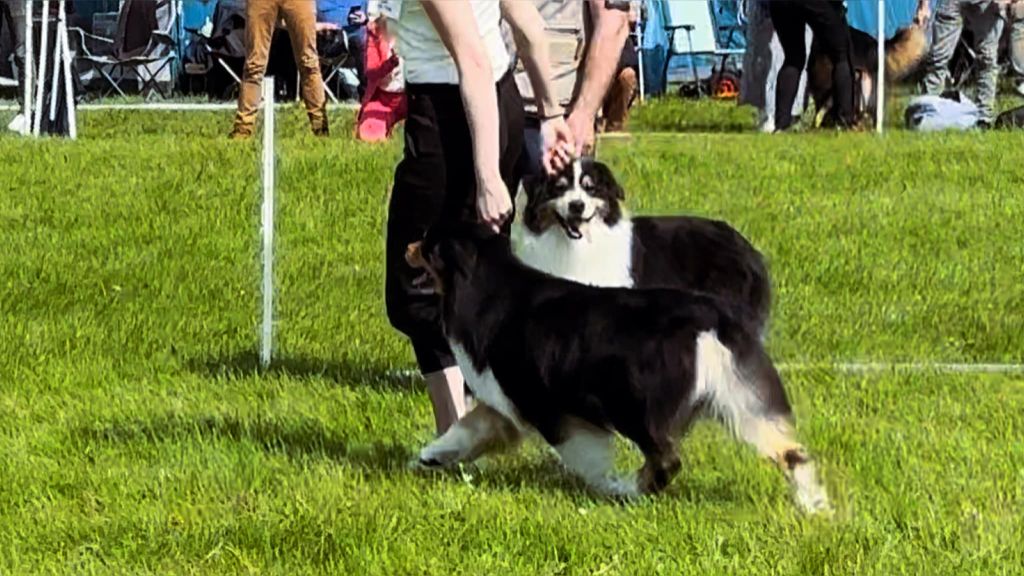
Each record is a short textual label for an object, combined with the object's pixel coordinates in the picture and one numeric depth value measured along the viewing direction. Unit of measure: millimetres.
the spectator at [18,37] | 13844
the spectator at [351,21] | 18781
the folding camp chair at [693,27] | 20625
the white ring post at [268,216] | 6938
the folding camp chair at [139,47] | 19227
